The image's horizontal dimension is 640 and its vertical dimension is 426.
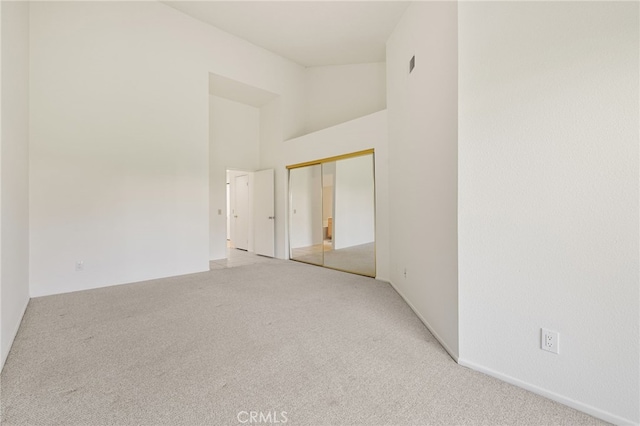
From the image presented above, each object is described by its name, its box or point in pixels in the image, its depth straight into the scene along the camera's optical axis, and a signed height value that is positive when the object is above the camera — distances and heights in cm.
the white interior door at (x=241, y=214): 718 +3
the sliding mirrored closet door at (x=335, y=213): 480 +3
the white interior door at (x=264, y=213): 629 +5
